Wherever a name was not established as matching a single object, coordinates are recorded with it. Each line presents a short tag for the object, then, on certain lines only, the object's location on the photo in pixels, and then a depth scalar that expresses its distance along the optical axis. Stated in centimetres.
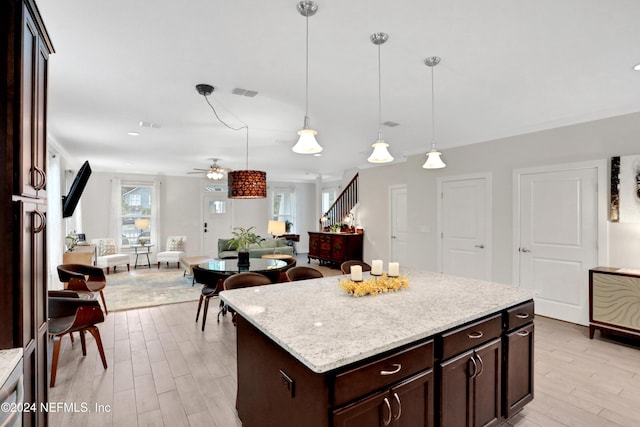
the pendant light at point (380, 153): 261
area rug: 495
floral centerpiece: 205
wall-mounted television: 495
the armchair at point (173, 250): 781
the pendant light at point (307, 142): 222
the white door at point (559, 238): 383
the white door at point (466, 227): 482
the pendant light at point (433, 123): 248
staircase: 820
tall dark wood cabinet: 120
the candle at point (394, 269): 235
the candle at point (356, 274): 215
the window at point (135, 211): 840
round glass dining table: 386
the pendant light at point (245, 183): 427
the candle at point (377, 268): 243
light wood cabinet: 323
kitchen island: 127
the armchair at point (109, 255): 708
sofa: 657
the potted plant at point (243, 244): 418
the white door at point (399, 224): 673
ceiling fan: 636
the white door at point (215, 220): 945
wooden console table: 766
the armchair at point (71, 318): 255
